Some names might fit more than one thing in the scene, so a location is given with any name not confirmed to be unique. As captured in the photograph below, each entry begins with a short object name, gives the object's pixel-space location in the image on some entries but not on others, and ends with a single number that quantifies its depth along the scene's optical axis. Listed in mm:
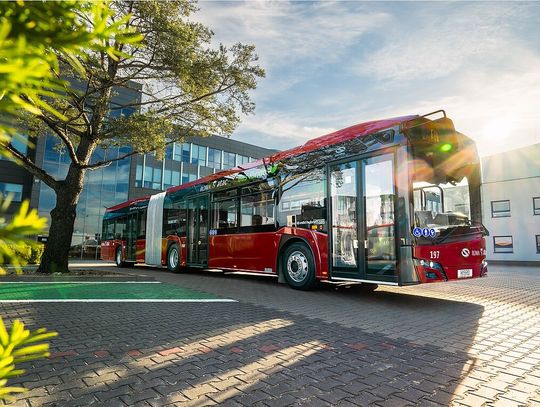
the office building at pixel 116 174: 31828
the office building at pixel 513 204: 26109
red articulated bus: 6875
